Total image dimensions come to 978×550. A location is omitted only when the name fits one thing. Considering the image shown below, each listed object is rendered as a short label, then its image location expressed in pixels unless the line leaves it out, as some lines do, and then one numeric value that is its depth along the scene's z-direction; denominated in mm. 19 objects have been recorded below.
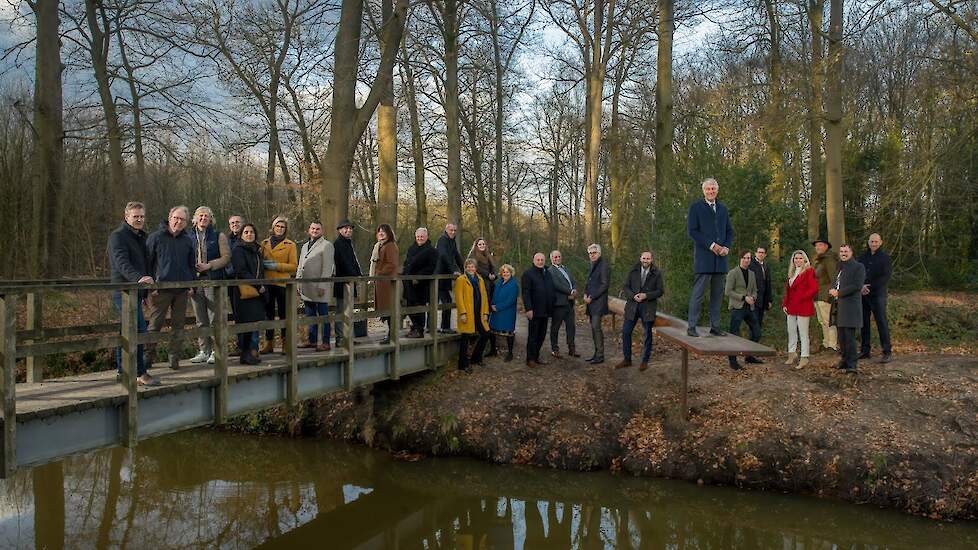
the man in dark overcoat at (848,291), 9555
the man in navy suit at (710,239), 8016
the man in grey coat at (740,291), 10875
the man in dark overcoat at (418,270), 10719
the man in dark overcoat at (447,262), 10922
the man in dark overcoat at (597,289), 10898
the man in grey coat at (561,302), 11203
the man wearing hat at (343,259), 9328
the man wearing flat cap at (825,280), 10658
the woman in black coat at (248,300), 7941
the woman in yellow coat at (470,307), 10641
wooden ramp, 7812
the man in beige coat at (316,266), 8812
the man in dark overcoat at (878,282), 10383
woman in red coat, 10102
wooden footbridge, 5332
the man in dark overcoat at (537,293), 10828
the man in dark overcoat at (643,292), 10336
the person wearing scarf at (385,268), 9922
